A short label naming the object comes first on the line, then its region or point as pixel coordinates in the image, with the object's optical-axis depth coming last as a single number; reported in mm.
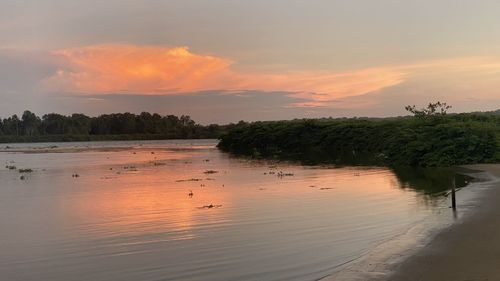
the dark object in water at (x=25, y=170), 43200
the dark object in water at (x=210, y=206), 20858
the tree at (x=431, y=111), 56125
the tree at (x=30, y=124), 194000
